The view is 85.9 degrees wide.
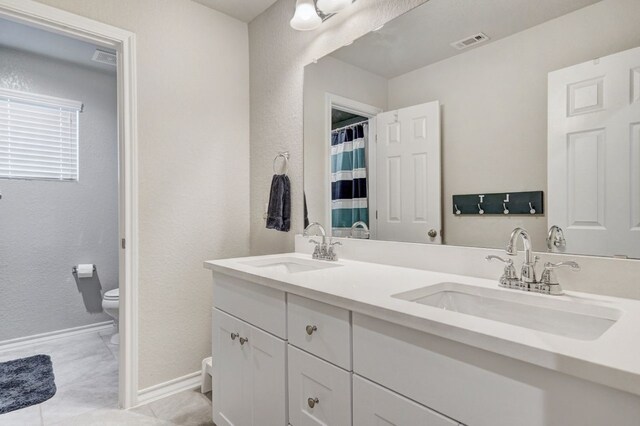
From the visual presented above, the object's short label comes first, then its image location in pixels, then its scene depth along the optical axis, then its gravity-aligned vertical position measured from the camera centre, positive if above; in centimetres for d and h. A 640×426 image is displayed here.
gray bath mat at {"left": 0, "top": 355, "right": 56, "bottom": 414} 196 -109
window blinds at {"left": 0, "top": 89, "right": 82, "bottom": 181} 281 +65
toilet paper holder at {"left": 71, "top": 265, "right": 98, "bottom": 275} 307 -52
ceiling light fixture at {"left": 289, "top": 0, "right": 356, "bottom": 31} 178 +106
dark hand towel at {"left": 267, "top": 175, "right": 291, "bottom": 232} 214 +4
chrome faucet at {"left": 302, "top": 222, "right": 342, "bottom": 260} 180 -21
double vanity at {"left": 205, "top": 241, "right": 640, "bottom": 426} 62 -34
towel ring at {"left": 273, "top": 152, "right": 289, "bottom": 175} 219 +33
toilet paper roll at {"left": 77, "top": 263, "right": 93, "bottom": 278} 306 -52
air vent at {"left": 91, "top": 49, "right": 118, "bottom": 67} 277 +129
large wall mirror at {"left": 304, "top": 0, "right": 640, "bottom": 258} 103 +32
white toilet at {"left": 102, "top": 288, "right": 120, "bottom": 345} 283 -78
